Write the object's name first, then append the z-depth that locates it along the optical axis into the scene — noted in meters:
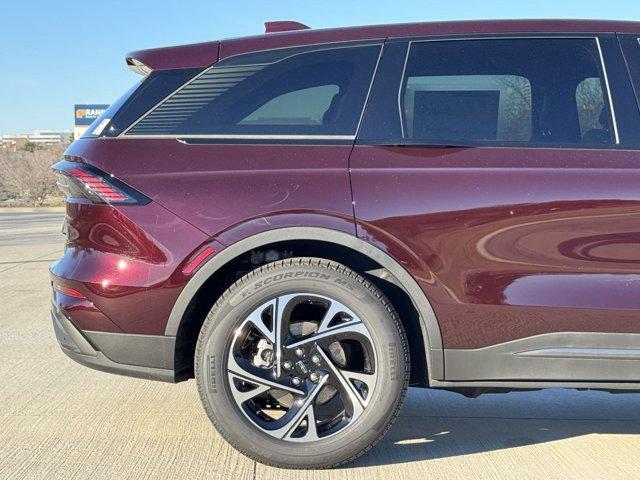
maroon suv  2.96
